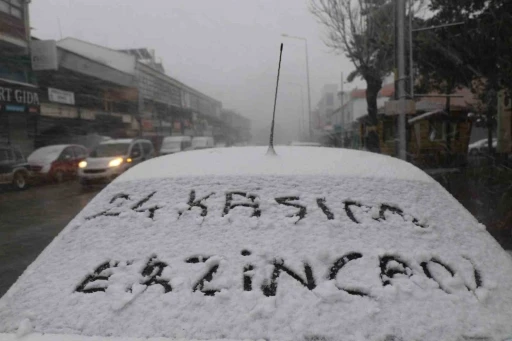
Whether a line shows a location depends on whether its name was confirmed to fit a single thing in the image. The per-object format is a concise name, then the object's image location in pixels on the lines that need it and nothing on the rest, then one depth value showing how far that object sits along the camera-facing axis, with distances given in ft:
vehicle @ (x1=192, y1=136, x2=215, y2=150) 80.47
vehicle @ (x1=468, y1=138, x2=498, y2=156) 99.95
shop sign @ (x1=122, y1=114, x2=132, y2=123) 112.15
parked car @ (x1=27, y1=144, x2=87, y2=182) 53.11
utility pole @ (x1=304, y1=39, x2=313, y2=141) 121.72
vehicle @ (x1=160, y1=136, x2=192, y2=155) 72.52
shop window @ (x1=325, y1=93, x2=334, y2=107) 317.34
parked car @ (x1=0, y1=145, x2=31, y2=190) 44.91
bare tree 64.90
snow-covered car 4.44
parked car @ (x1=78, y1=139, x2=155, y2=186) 46.62
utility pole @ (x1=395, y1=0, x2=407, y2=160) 31.50
